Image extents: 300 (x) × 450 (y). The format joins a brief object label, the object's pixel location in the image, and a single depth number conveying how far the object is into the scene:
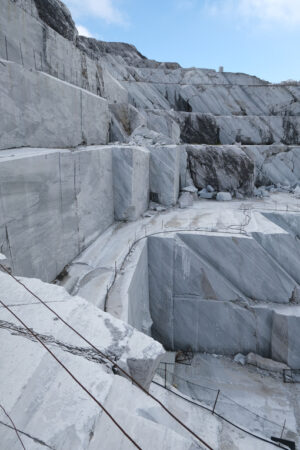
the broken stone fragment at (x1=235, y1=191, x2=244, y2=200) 18.13
